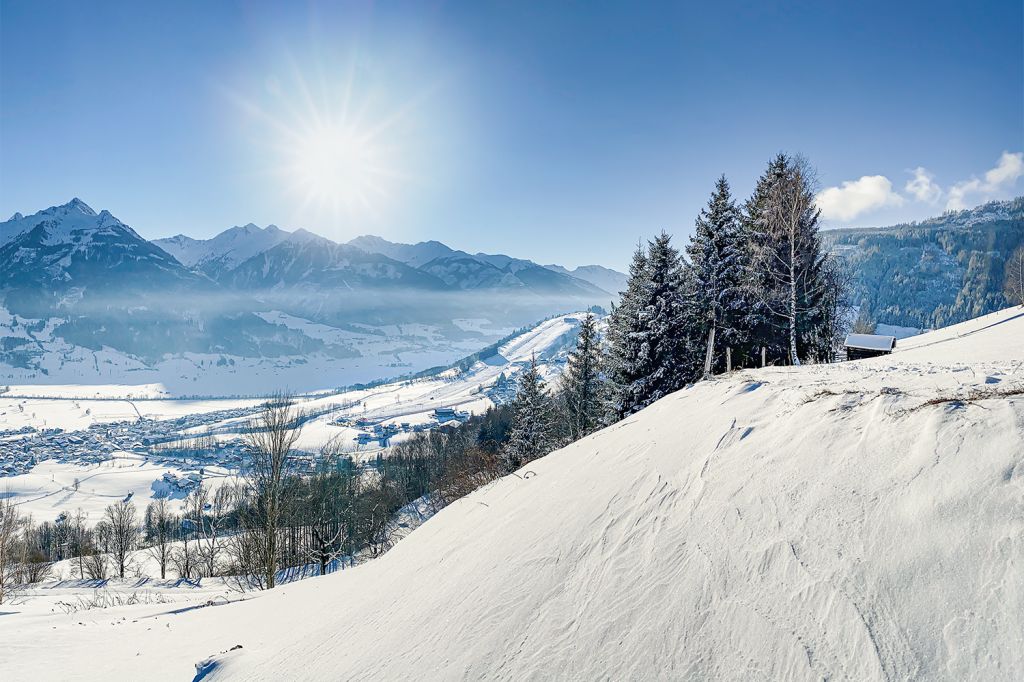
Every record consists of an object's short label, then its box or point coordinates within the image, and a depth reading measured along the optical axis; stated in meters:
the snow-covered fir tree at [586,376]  29.27
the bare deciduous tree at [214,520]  41.28
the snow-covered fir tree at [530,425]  28.23
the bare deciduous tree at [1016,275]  33.84
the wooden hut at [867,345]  24.91
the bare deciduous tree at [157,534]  46.24
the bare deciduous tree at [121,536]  48.12
